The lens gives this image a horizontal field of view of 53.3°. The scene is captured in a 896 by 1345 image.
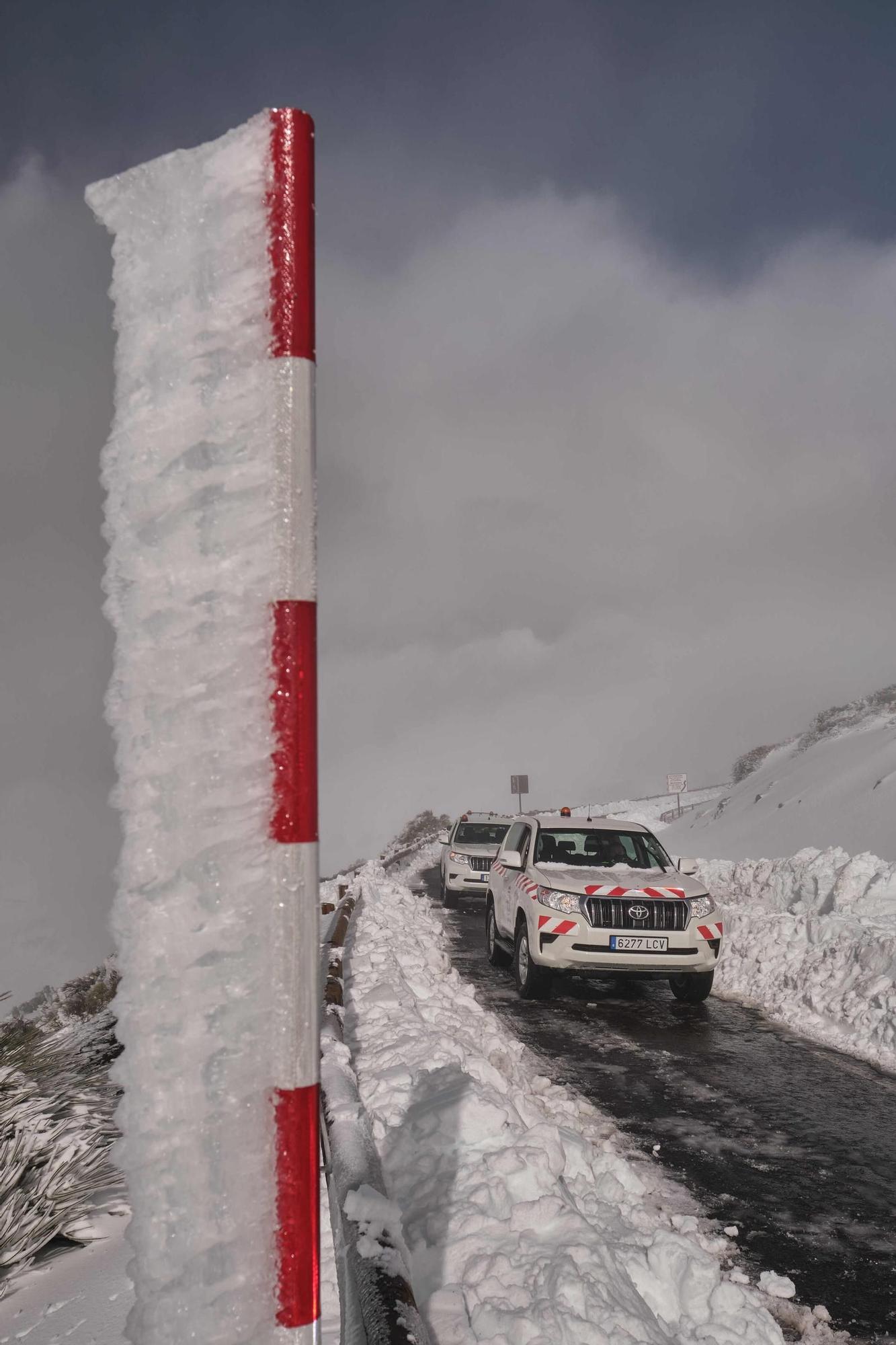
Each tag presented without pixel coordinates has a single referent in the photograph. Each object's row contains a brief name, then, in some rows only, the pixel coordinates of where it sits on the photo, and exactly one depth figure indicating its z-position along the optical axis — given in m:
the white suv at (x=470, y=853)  17.67
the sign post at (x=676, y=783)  27.28
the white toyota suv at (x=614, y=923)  8.72
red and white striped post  1.15
